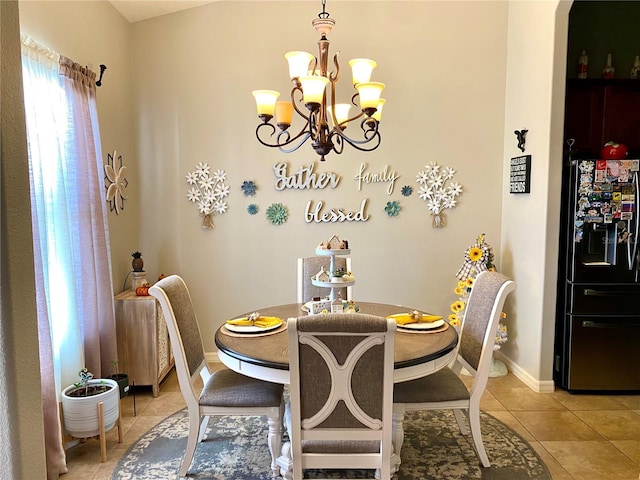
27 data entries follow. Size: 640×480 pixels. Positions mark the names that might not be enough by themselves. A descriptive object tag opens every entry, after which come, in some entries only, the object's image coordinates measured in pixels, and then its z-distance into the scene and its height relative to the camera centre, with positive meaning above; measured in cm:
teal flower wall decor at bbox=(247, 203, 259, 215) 398 -3
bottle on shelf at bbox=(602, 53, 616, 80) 367 +104
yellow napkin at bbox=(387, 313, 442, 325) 257 -65
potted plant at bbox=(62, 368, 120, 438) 253 -111
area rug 243 -142
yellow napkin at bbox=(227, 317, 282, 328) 250 -64
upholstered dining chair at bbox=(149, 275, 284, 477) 230 -96
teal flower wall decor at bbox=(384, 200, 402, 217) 398 -4
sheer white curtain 234 -13
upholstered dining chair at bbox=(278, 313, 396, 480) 177 -75
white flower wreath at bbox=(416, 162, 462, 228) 398 +12
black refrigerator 328 -54
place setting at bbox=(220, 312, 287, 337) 241 -65
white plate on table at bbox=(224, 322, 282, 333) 241 -65
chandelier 224 +55
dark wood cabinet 360 +69
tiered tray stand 249 -42
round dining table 202 -68
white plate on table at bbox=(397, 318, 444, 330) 247 -66
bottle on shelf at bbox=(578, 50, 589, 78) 364 +107
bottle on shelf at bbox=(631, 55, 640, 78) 366 +105
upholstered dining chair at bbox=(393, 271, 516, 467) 234 -95
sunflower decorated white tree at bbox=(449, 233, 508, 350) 377 -58
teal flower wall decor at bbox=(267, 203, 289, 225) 398 -8
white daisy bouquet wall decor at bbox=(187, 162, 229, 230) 395 +12
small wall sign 360 +22
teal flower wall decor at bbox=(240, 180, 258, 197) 395 +15
